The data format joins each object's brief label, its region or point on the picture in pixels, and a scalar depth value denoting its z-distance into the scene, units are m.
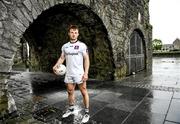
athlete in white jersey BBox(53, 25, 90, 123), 3.56
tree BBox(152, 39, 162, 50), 69.19
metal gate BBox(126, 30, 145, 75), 9.49
